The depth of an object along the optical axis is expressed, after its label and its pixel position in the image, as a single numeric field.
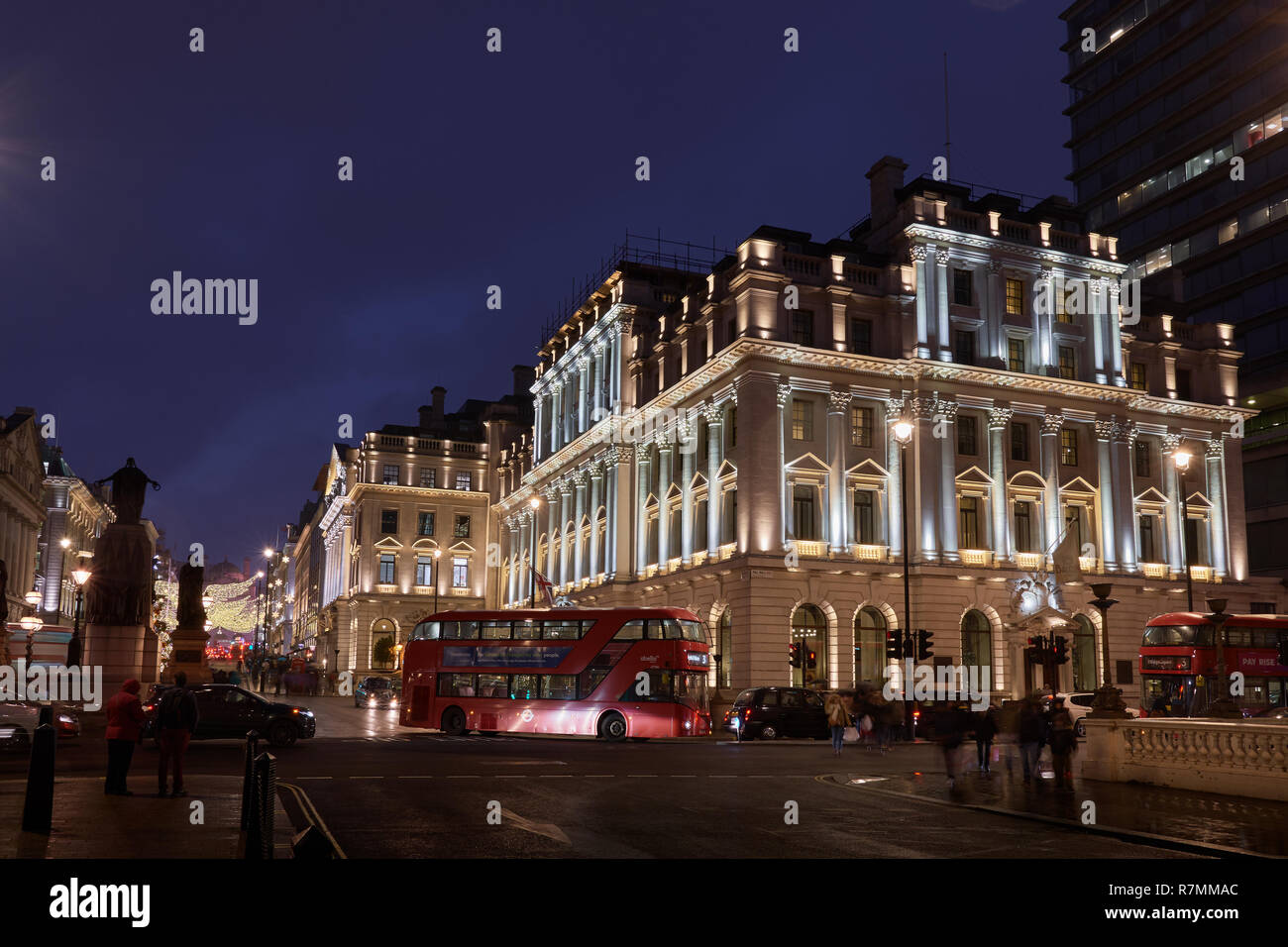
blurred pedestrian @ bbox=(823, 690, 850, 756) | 29.94
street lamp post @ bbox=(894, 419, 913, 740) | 36.94
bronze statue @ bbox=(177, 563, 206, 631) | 48.78
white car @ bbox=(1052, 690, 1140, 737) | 42.26
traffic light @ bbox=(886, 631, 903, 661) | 36.66
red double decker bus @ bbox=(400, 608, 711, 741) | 35.47
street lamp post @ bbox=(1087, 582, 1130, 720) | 21.81
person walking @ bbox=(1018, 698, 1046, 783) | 20.67
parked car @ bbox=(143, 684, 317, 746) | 28.81
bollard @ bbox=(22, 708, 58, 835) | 11.62
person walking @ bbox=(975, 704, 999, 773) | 22.98
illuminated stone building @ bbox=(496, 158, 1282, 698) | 49.88
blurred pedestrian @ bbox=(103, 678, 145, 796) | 16.02
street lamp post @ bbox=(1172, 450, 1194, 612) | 38.47
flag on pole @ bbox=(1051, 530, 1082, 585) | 53.16
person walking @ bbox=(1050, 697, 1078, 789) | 19.55
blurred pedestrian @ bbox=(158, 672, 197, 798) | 16.05
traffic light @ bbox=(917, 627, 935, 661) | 36.03
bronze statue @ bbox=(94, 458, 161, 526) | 34.91
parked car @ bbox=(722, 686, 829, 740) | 37.81
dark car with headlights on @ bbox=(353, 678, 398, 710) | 65.06
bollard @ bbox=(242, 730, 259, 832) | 10.96
